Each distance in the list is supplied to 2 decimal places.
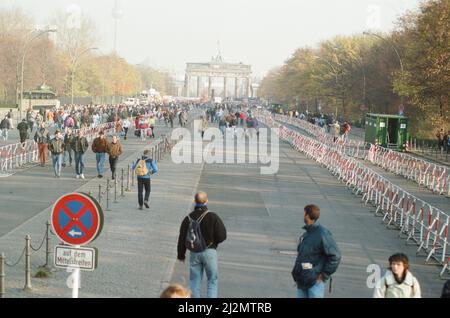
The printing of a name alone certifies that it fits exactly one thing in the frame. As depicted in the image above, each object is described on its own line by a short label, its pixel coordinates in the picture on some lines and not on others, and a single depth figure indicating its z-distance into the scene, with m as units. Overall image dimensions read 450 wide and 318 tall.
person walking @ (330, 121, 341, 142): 54.56
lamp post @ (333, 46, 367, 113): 71.49
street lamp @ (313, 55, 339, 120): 86.81
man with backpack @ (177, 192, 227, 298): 10.55
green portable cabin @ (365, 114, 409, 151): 51.47
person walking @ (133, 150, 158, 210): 20.91
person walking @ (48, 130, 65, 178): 28.47
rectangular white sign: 9.39
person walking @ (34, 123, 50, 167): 32.72
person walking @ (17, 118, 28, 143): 38.47
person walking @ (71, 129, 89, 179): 28.45
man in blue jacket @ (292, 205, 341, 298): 9.22
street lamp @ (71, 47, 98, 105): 113.05
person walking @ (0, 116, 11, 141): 45.44
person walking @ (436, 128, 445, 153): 50.97
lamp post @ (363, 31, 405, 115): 54.80
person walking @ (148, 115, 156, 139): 56.34
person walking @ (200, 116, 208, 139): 56.12
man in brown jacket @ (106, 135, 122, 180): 27.52
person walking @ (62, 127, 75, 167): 30.31
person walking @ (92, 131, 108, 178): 28.44
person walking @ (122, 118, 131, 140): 52.59
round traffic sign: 9.48
